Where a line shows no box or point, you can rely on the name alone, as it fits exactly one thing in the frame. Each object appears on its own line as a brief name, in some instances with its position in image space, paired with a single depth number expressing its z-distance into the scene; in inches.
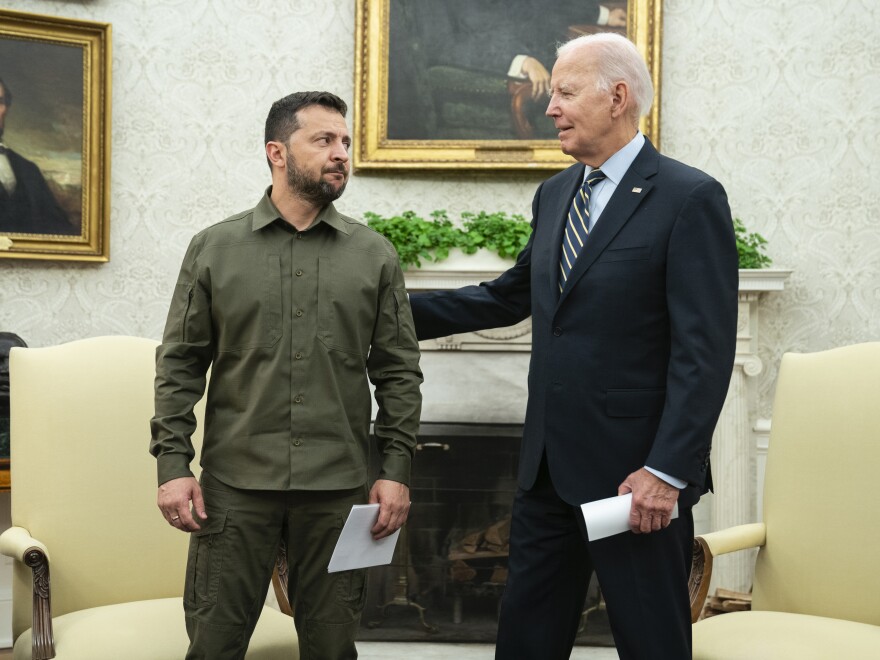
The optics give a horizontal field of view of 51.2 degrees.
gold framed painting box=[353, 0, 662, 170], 154.0
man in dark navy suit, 71.9
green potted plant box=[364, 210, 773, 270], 145.9
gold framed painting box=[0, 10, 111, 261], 145.9
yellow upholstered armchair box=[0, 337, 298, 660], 92.9
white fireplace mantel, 147.7
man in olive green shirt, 73.5
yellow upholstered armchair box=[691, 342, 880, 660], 92.4
